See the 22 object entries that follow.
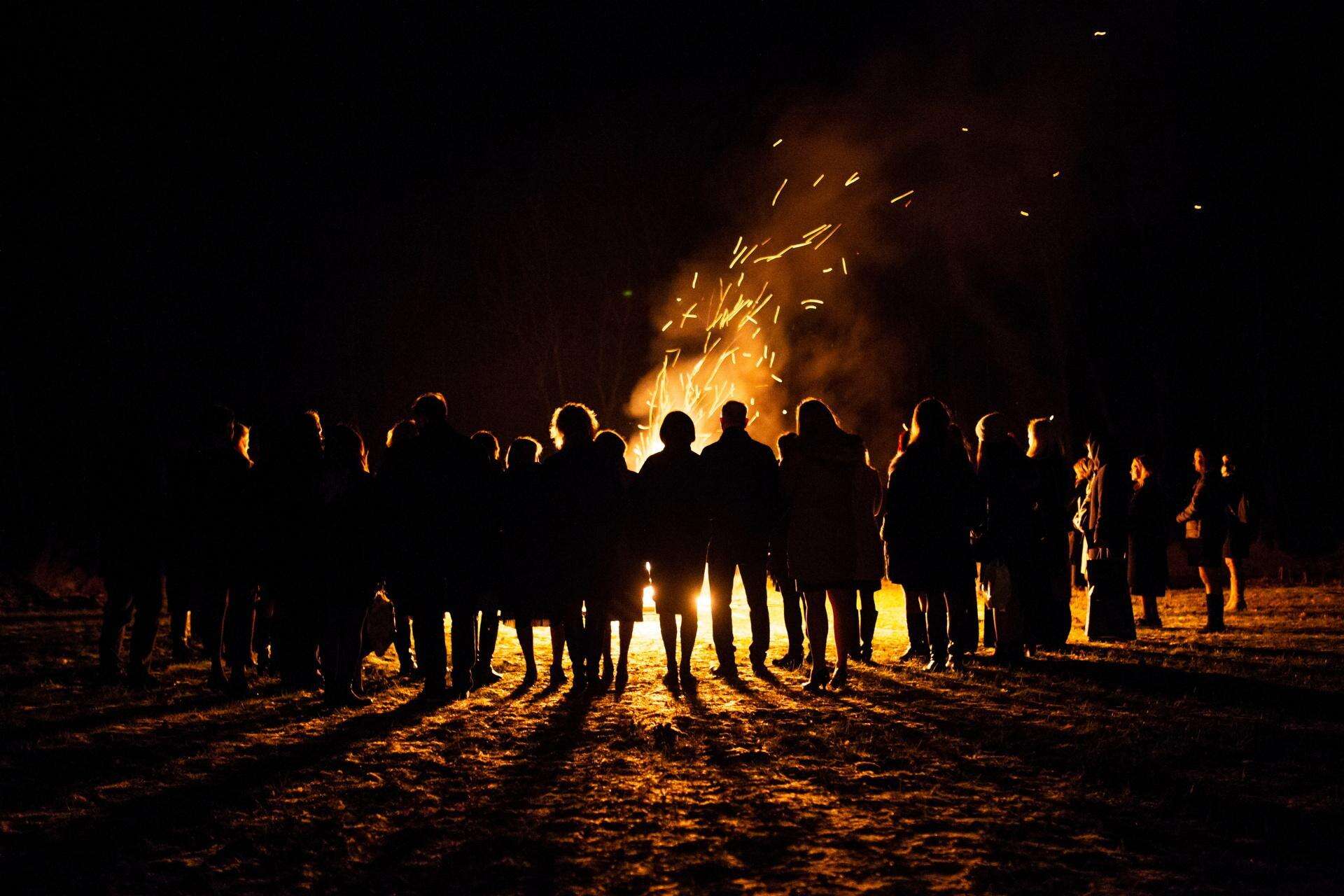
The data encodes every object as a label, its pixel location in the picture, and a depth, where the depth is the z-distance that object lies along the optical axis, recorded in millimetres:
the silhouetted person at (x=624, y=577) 7633
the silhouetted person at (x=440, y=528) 7098
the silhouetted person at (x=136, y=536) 7680
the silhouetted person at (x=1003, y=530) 8273
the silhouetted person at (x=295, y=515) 7176
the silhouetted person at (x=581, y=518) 7508
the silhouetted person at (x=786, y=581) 8008
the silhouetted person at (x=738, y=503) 7695
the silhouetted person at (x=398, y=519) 7105
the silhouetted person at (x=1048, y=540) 8656
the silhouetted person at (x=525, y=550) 7566
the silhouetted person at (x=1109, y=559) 9547
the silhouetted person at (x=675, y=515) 7613
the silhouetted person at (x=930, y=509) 7840
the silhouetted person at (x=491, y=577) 7320
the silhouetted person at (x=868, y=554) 8251
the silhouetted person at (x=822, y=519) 7426
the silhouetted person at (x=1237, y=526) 11852
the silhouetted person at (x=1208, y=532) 10469
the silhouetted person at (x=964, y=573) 7898
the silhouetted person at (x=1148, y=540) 10727
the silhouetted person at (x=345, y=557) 6977
